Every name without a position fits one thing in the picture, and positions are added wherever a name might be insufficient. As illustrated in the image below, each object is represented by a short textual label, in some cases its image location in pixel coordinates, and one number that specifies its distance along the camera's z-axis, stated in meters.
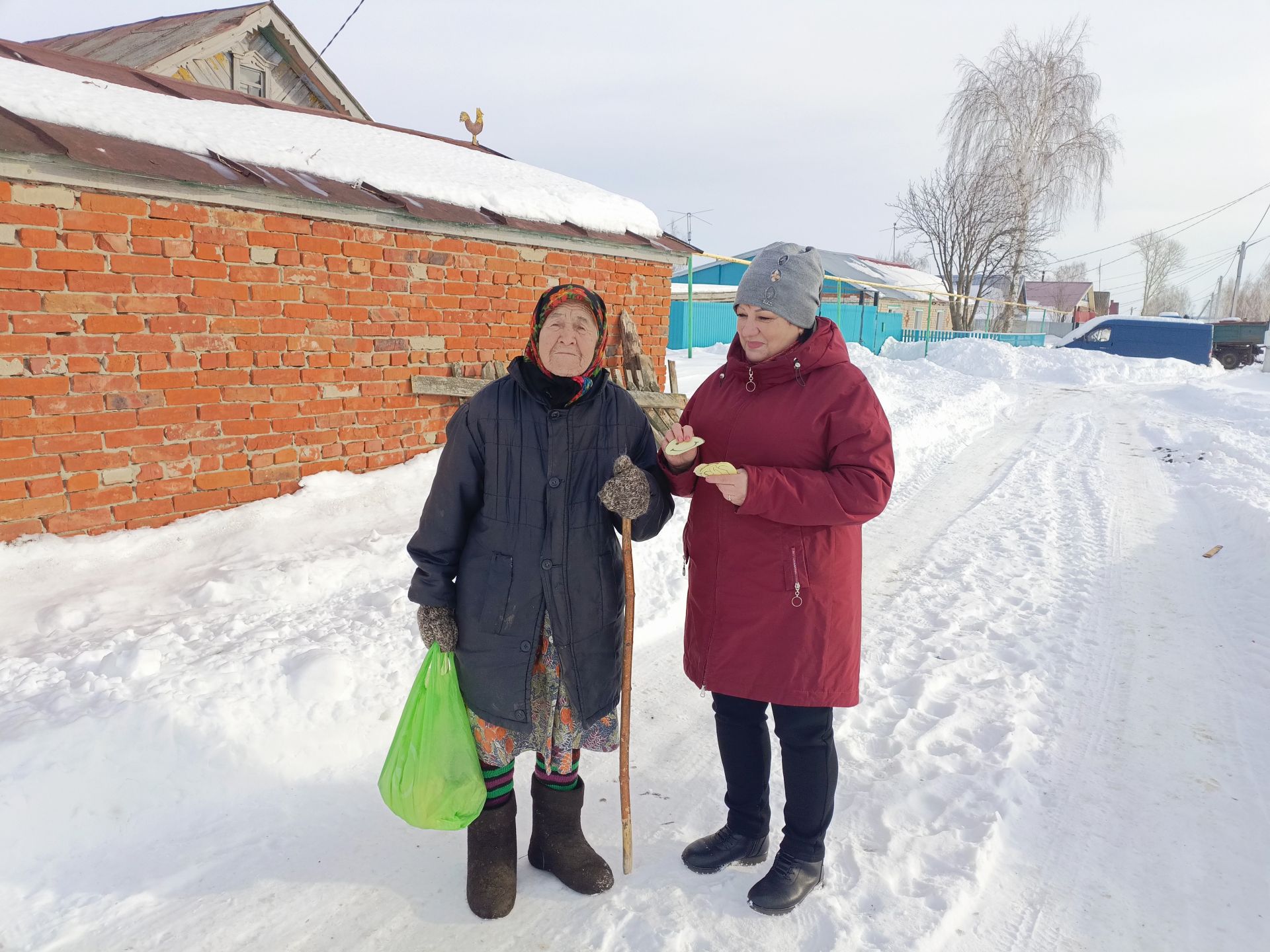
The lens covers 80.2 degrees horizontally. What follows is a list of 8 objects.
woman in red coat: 1.92
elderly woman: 1.99
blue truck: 22.58
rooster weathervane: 7.88
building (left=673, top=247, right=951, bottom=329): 26.11
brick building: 3.39
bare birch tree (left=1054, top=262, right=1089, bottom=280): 73.46
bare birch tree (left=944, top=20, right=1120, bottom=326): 24.83
